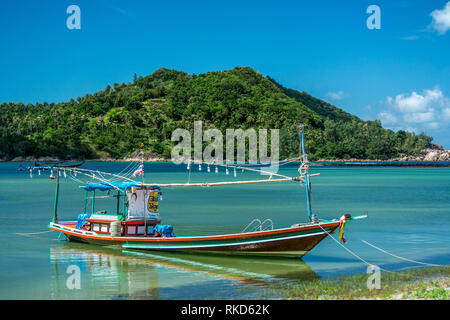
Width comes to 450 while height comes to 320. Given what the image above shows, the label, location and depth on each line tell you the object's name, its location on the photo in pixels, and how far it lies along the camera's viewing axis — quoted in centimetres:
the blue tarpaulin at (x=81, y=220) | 2578
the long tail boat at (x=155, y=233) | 1966
